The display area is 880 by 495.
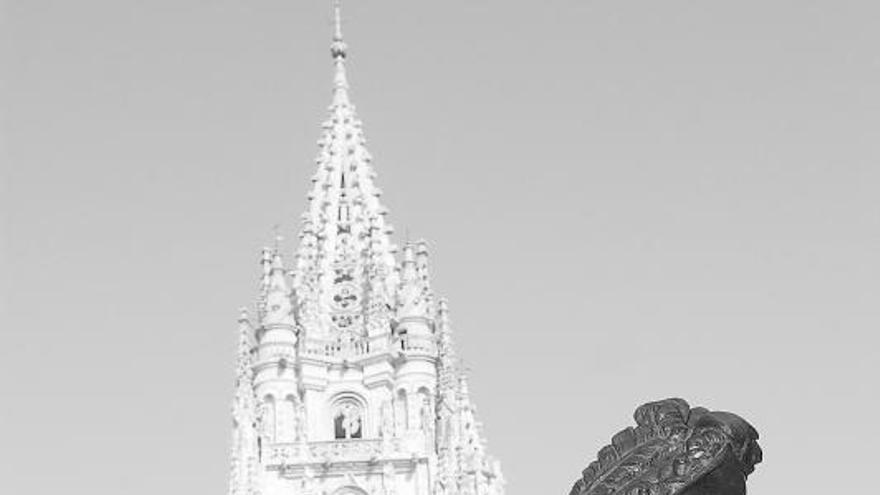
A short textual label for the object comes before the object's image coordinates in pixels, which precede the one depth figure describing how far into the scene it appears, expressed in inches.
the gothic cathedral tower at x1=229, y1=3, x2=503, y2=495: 2297.0
